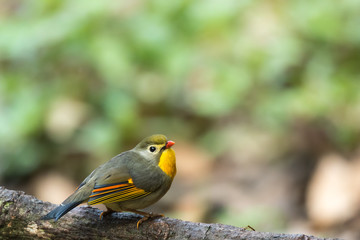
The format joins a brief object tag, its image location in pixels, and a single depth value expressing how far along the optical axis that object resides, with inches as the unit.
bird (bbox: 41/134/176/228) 232.4
